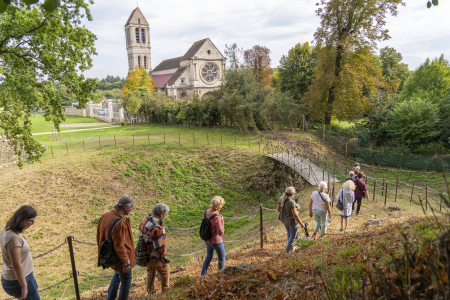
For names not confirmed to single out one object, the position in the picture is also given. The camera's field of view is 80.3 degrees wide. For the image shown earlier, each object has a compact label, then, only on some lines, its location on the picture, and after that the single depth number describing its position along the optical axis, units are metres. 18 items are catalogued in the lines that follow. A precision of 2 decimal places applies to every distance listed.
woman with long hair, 3.16
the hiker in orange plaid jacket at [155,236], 4.07
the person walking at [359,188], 8.35
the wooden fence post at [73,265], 4.86
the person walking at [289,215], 5.63
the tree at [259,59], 43.31
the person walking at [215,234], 4.71
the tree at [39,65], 7.85
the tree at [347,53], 20.19
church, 42.56
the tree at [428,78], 26.77
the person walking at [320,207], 6.12
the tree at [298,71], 26.59
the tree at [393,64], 35.97
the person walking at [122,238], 3.69
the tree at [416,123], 17.12
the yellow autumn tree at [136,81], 44.50
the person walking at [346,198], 6.80
